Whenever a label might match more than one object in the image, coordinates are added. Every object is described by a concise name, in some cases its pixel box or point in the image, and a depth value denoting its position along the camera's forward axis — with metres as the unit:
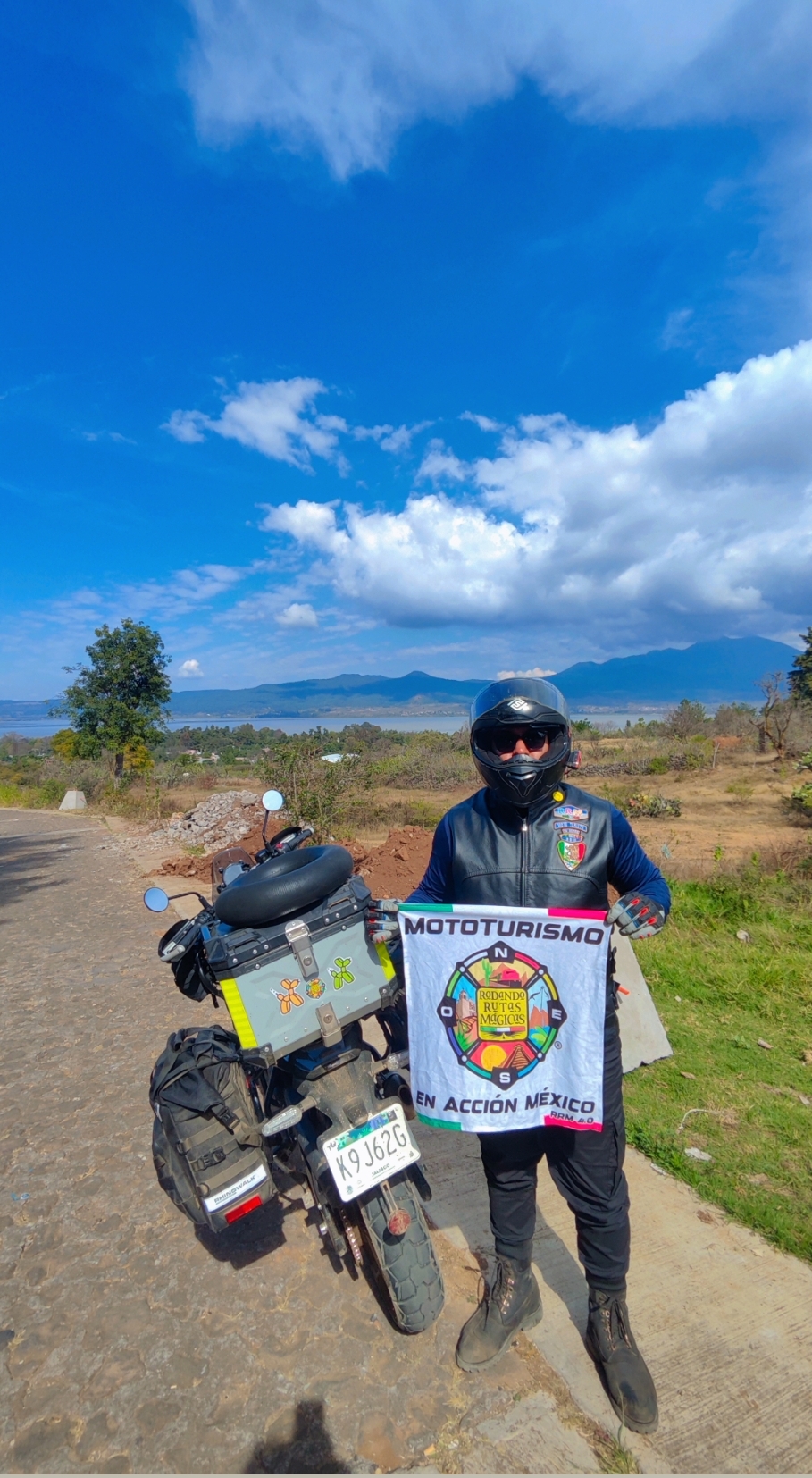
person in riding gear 1.91
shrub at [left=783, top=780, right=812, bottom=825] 12.90
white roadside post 21.98
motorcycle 2.02
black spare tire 2.09
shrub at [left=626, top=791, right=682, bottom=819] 14.79
